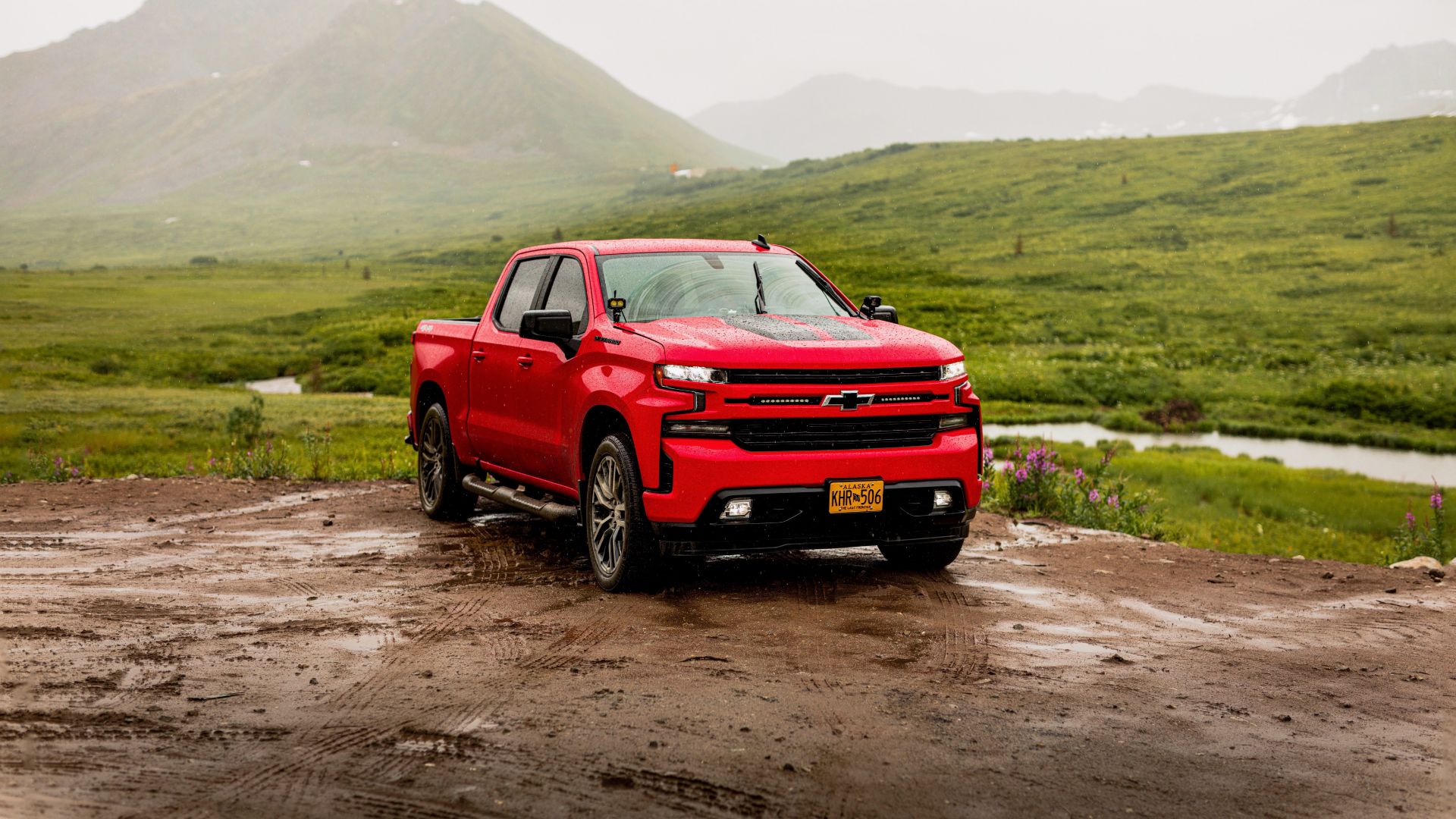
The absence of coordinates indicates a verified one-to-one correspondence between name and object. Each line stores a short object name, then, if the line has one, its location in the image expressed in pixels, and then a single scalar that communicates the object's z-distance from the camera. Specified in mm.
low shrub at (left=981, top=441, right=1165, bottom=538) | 11992
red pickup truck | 7367
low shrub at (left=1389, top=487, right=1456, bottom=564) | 10492
